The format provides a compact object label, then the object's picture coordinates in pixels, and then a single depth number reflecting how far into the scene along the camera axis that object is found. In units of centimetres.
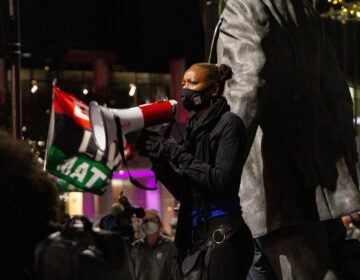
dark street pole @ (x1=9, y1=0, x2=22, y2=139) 1306
